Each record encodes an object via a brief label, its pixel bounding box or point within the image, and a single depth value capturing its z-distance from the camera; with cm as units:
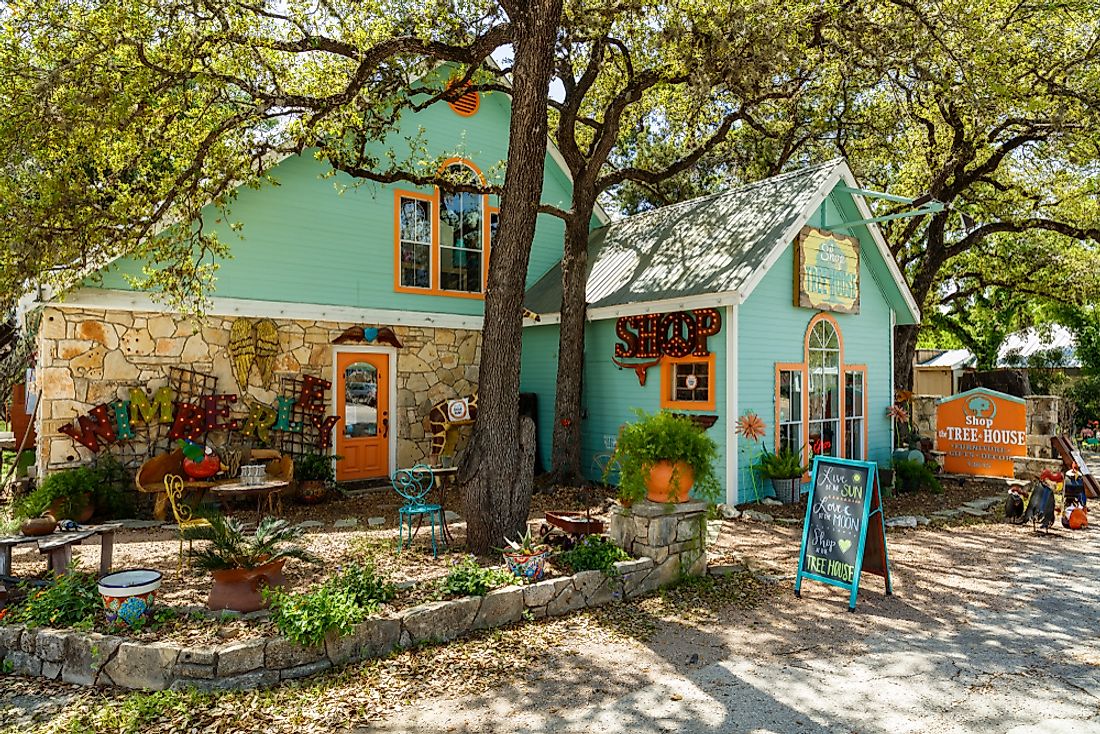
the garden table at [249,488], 809
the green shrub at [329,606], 463
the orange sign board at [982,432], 1162
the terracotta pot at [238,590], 517
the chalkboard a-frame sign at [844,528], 623
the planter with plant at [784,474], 1027
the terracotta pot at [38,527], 607
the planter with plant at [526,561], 595
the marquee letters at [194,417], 934
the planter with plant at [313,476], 1024
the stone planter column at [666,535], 655
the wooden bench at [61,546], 586
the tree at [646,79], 872
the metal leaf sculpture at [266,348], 1071
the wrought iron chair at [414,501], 697
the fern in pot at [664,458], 645
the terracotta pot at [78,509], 841
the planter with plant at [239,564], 518
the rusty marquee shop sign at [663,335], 1038
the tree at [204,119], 685
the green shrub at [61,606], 501
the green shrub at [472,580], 554
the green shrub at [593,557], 625
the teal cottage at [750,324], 1026
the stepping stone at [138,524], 857
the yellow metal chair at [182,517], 590
